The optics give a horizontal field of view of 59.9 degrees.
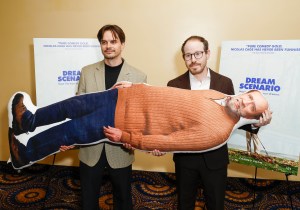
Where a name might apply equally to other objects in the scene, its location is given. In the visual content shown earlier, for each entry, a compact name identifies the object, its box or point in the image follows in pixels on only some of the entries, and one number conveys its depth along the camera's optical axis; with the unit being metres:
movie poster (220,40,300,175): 1.88
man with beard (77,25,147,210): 1.59
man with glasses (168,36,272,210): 1.49
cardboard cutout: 1.40
